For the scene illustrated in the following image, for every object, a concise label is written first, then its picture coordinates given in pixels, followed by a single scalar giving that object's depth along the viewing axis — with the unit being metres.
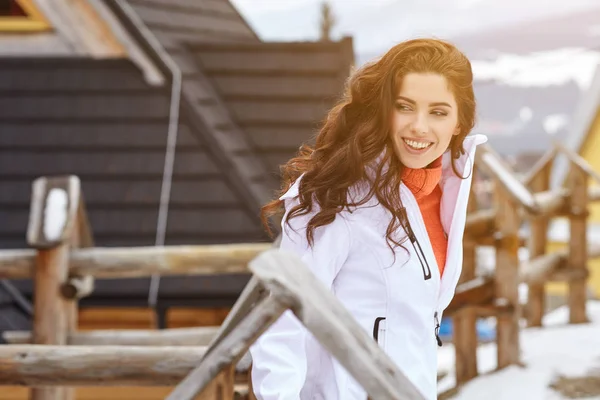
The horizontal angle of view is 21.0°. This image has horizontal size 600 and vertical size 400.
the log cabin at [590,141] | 17.72
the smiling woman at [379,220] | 2.85
